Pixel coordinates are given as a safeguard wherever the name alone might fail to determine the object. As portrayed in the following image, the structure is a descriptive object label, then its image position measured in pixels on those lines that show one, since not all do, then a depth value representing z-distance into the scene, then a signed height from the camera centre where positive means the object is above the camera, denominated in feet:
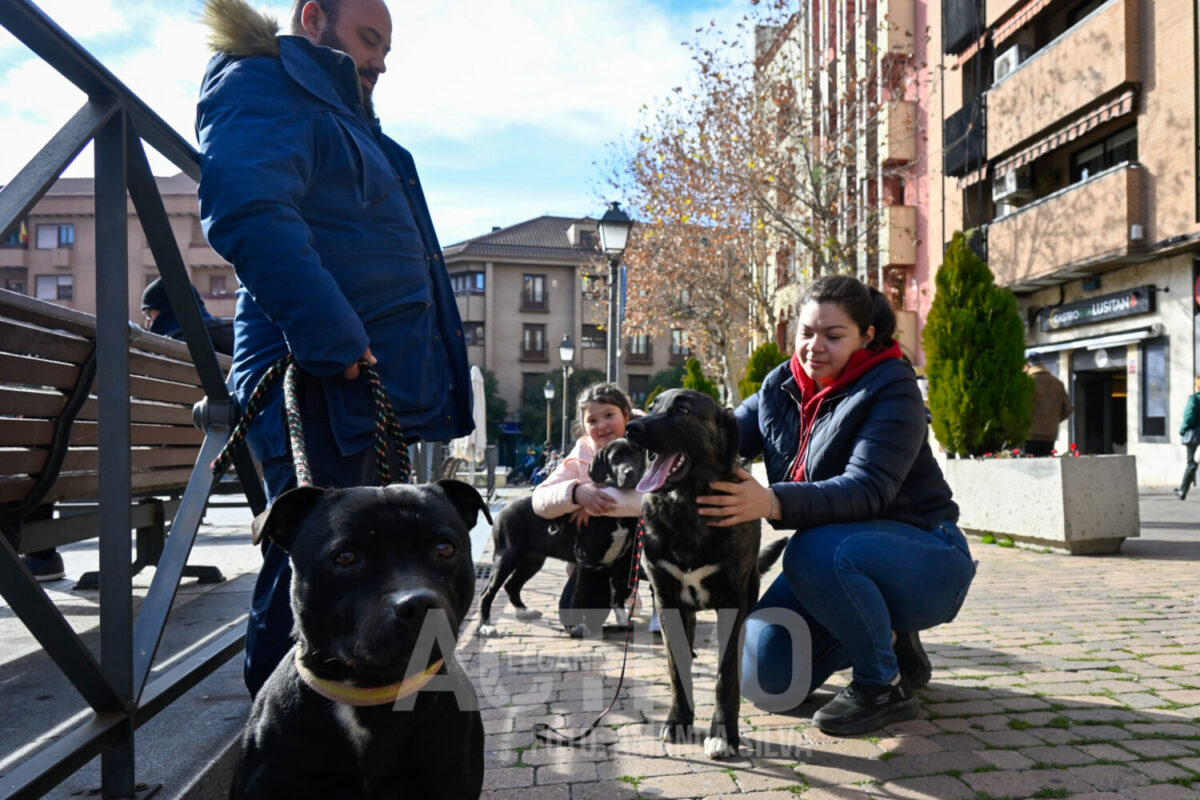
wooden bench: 10.01 -0.03
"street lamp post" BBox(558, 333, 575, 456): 103.76 +8.31
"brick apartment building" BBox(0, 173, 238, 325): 156.87 +29.54
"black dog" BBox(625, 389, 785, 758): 10.85 -1.45
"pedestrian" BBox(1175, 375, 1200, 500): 45.30 -0.43
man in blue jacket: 7.72 +1.67
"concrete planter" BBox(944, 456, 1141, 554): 27.55 -2.49
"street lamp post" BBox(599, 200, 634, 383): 40.52 +8.47
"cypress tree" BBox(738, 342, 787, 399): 61.41 +4.05
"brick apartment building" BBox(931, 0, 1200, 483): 54.08 +16.84
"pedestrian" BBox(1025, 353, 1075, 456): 39.73 +0.61
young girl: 14.28 -1.19
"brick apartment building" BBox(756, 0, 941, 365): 70.38 +25.73
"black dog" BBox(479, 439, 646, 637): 16.97 -2.67
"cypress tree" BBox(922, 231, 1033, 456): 33.91 +2.28
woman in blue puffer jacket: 10.90 -1.29
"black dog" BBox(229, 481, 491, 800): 6.45 -1.93
